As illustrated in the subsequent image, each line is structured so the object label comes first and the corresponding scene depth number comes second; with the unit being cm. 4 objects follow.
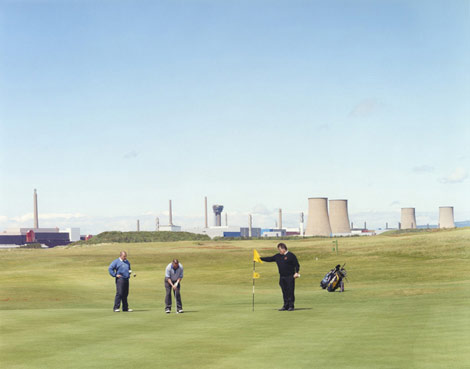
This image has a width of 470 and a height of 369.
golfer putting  2817
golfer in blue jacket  2873
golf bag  4188
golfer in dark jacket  2789
